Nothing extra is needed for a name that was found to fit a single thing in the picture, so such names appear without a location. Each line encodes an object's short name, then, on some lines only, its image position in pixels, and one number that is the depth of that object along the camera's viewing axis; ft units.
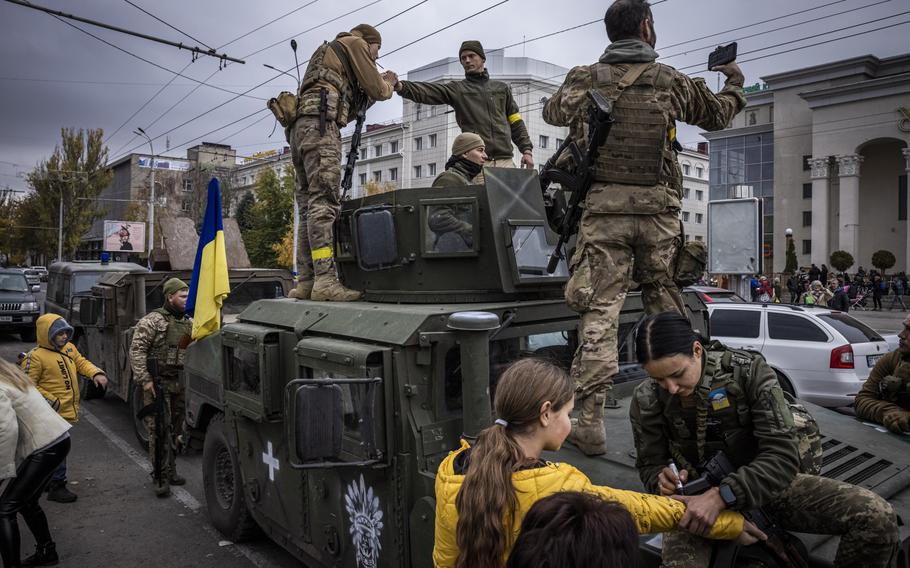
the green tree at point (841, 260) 108.27
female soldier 7.53
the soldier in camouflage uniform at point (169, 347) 22.65
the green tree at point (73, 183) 156.97
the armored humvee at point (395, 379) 9.92
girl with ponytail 6.44
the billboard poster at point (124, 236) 129.59
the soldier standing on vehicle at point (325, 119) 17.17
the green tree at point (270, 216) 134.51
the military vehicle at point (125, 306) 29.07
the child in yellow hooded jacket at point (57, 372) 20.59
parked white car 29.73
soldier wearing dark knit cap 18.57
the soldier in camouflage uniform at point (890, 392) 12.89
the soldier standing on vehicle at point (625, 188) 11.20
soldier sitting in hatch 13.08
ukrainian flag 17.02
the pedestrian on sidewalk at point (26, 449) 14.66
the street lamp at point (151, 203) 107.96
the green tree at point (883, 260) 108.68
